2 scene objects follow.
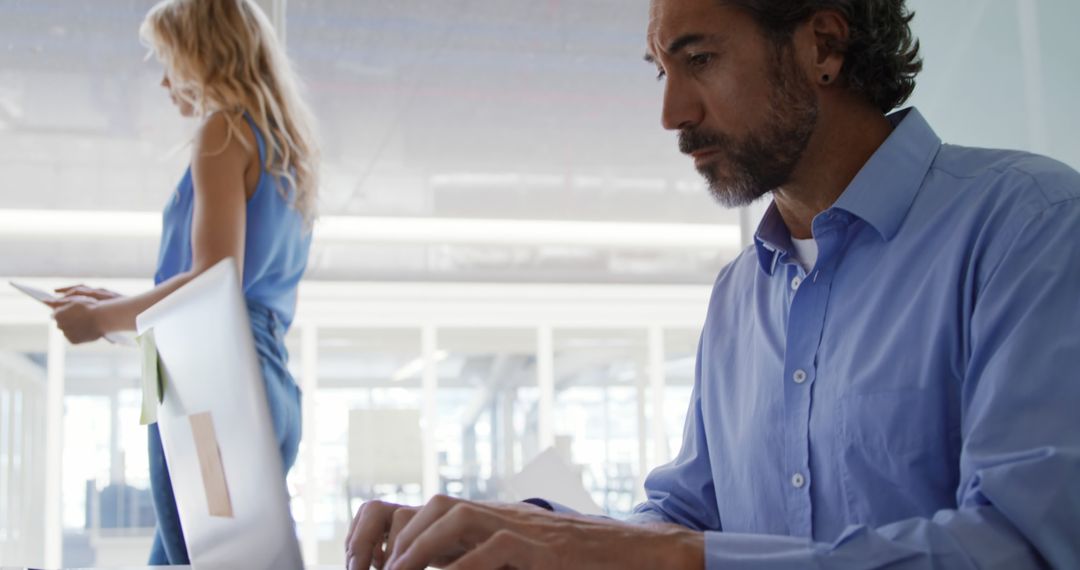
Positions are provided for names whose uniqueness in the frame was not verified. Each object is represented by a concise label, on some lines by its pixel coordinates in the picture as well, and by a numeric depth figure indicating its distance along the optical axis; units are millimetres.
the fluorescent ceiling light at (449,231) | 5074
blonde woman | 1462
